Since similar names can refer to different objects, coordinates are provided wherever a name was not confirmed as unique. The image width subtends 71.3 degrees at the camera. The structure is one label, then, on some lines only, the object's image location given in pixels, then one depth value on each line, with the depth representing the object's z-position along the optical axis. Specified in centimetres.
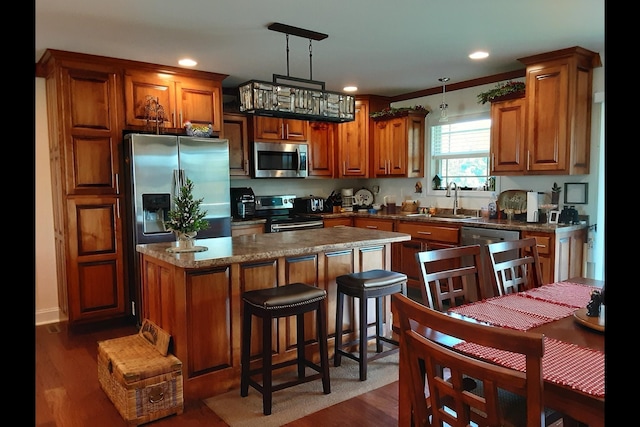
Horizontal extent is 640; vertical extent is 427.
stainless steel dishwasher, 412
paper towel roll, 428
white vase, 282
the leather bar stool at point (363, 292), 293
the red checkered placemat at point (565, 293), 207
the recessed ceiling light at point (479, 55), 396
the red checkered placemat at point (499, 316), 178
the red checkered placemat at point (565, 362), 127
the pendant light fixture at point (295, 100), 300
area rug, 251
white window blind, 514
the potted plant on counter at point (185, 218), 279
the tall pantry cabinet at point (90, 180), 388
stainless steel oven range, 507
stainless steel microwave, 530
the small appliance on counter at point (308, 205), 585
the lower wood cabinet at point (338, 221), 557
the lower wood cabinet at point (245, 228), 484
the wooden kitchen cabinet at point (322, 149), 585
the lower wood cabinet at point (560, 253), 384
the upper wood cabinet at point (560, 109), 388
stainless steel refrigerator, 396
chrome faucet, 533
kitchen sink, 483
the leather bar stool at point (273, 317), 252
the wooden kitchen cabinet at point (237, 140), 508
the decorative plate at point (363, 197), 642
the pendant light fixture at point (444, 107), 527
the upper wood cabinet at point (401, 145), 557
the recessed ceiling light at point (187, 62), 412
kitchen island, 268
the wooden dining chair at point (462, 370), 105
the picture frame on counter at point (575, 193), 419
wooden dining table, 122
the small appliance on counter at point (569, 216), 415
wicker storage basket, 242
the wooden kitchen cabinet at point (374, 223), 536
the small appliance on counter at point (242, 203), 522
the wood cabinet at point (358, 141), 592
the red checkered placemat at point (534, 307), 189
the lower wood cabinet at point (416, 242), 468
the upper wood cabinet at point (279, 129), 529
